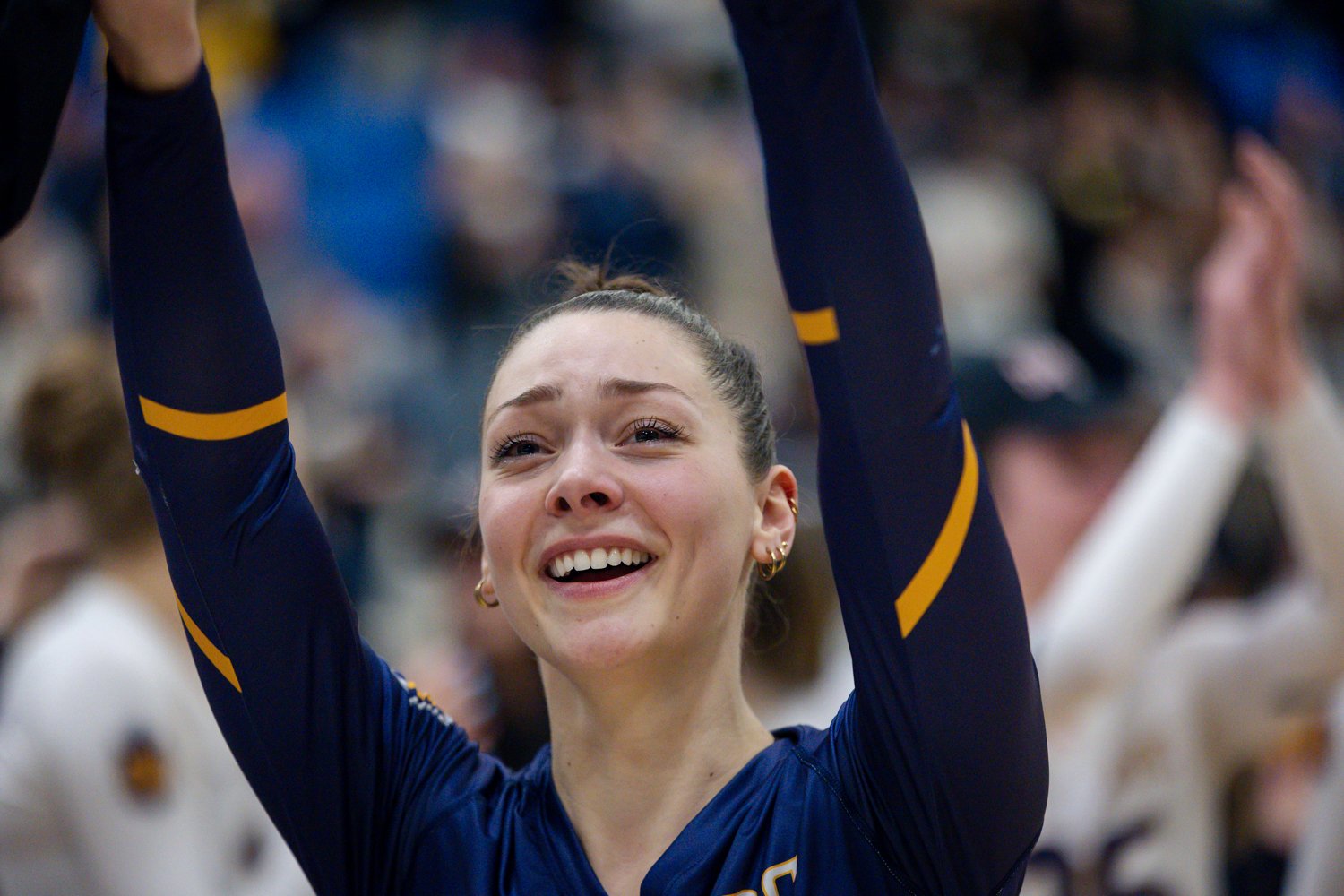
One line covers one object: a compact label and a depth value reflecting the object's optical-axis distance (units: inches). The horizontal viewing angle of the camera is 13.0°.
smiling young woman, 99.2
